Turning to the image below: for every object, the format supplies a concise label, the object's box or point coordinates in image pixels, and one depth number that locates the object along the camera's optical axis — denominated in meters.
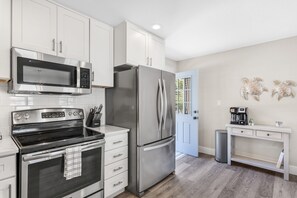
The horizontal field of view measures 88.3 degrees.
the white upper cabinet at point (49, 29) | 1.53
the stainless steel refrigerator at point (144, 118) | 2.07
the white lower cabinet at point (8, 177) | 1.18
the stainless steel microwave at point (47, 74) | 1.48
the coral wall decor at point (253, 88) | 3.01
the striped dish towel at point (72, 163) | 1.48
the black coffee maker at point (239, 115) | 3.00
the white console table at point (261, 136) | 2.48
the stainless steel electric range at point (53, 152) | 1.30
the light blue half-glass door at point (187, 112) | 3.49
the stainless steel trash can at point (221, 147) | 3.16
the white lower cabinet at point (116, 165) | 1.92
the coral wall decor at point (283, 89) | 2.69
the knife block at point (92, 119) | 2.21
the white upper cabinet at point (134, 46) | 2.21
